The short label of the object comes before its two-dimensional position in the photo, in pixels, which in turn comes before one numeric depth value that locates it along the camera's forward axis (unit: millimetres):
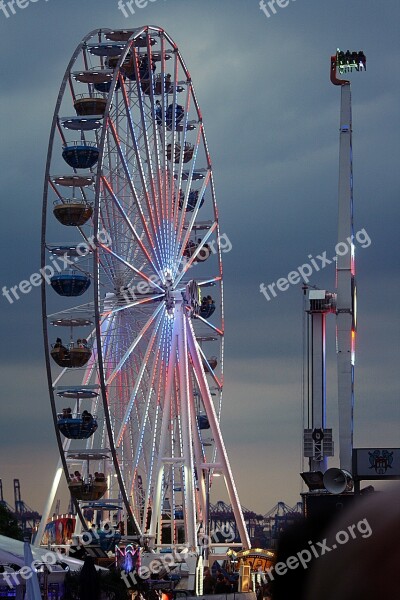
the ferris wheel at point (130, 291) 49156
